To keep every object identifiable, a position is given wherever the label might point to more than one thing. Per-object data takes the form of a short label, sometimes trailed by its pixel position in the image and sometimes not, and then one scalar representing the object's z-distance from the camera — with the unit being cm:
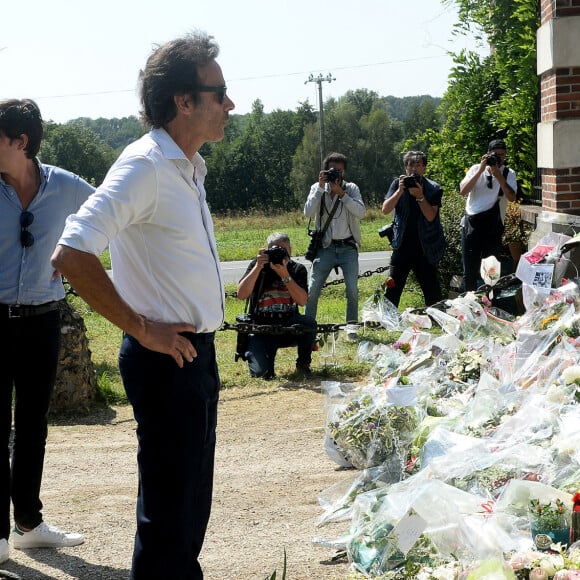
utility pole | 5666
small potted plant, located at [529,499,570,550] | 327
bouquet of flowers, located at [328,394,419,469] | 473
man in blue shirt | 419
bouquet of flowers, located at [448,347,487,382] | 523
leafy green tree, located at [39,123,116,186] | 7150
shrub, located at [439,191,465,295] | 1258
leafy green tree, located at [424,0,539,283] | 1203
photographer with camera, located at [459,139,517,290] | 966
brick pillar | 736
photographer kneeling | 793
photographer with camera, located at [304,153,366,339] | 941
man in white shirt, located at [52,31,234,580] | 286
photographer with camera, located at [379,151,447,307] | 926
